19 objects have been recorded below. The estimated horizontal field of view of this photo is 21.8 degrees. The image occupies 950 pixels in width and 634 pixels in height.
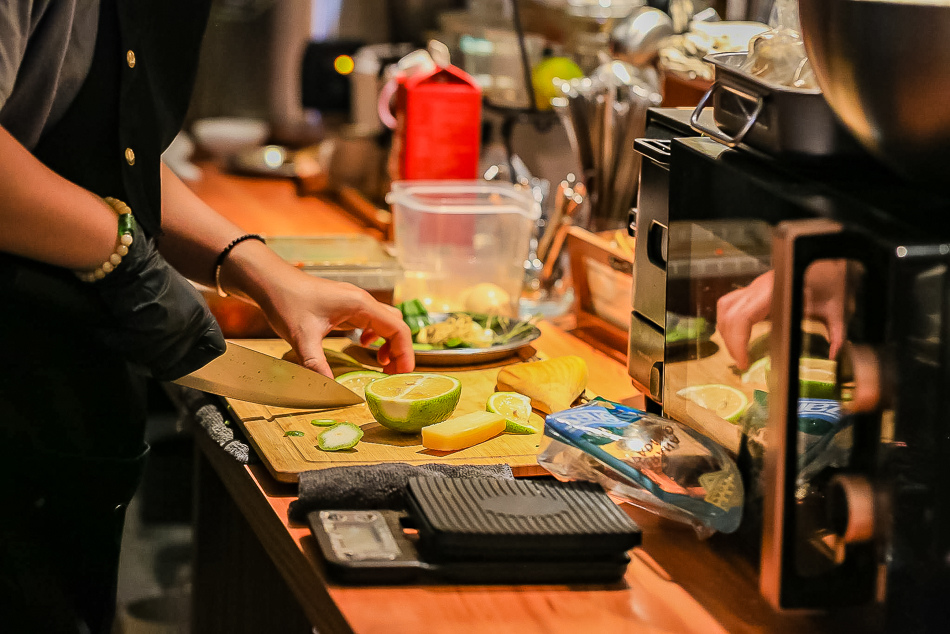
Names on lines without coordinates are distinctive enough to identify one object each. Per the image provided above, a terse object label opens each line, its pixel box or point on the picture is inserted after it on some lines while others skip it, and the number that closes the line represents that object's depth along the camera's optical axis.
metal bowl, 1.67
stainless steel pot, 1.78
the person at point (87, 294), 1.94
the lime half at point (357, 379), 2.15
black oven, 1.69
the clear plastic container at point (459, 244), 2.48
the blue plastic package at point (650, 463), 1.83
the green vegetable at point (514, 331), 2.29
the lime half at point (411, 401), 2.02
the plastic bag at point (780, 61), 1.84
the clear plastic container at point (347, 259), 2.36
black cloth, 1.87
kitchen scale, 1.79
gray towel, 2.02
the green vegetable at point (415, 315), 2.30
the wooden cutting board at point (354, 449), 1.97
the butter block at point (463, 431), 1.99
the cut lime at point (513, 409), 2.05
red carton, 2.71
